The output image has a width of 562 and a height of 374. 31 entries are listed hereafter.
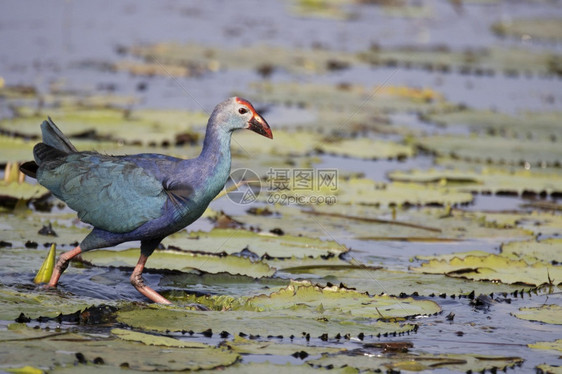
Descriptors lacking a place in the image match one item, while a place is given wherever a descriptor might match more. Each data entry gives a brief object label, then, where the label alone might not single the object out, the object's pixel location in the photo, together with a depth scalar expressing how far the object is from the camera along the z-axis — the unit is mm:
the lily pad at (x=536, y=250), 14023
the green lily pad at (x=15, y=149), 17656
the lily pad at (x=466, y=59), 31312
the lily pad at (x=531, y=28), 37219
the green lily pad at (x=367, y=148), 19984
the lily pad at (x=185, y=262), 12805
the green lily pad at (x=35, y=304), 10508
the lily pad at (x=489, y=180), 17766
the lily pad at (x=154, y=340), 9734
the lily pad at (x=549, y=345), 10514
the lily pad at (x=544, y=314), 11484
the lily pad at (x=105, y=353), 9164
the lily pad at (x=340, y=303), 11266
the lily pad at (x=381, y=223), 15234
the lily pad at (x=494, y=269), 13008
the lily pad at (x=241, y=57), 29562
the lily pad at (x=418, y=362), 9719
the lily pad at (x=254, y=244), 13719
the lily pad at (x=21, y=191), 15398
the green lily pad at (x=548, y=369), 9937
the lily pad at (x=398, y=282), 12516
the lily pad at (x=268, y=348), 9937
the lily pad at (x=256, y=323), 10477
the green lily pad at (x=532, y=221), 15766
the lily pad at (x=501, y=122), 23155
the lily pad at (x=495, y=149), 20391
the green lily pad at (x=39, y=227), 13778
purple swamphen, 11492
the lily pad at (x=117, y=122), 20172
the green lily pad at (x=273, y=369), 9281
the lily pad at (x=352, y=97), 25000
